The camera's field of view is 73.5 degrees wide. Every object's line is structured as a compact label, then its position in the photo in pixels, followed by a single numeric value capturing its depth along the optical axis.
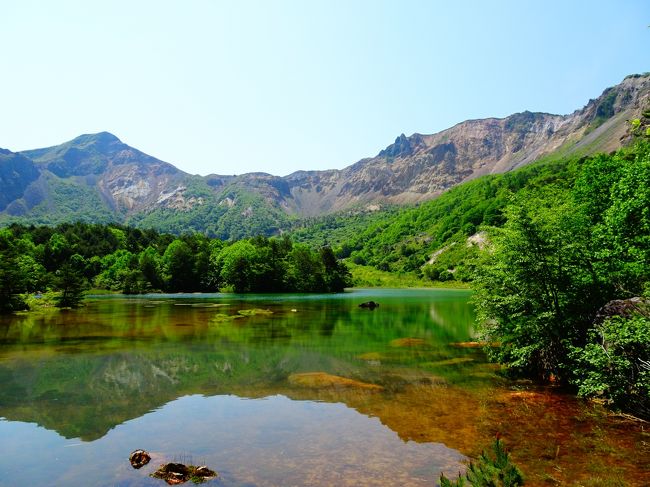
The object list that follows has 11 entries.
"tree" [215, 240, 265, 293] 133.07
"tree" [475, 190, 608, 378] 21.95
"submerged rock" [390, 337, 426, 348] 36.88
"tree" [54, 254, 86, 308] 70.88
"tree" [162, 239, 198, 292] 135.62
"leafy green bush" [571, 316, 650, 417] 16.05
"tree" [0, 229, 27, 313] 57.50
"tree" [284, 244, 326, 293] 139.38
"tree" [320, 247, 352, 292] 144.12
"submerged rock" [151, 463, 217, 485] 12.20
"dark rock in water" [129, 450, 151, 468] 13.19
